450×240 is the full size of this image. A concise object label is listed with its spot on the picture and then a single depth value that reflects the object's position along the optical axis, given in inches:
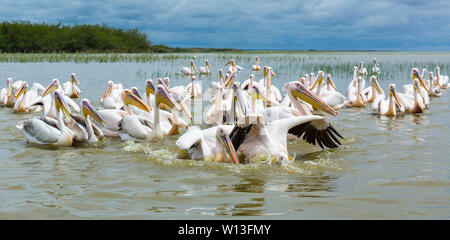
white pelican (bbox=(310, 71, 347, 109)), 438.0
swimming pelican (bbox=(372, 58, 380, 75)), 917.6
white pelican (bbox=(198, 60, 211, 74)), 921.6
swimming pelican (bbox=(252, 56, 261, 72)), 934.1
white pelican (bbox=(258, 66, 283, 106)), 426.4
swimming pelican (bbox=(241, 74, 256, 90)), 437.3
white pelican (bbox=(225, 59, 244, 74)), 816.4
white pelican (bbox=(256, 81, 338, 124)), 262.7
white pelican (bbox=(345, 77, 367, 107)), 445.4
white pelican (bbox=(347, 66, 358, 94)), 483.8
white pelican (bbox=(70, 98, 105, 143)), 264.1
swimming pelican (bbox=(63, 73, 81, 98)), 492.1
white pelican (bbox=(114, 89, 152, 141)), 270.2
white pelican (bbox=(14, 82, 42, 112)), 400.2
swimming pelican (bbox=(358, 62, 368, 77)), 898.7
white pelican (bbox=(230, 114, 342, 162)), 208.1
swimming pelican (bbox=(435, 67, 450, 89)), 628.6
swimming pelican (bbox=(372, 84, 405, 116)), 377.7
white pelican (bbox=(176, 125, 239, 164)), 200.8
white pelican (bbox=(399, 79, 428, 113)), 396.5
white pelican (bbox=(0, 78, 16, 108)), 432.9
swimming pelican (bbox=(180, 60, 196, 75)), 874.1
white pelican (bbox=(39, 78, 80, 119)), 354.5
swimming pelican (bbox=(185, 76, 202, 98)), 519.8
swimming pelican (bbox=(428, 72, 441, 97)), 563.2
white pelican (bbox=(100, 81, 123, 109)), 398.7
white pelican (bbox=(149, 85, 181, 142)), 269.9
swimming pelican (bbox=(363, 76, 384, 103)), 449.1
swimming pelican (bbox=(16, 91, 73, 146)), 257.9
